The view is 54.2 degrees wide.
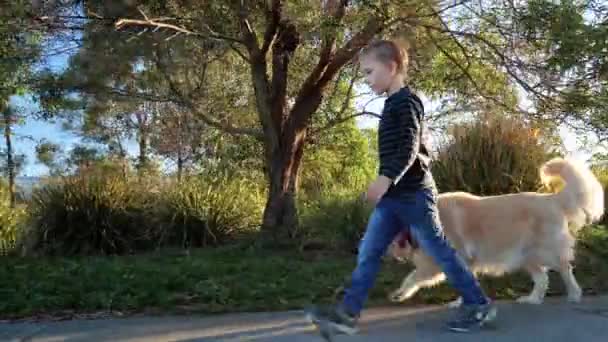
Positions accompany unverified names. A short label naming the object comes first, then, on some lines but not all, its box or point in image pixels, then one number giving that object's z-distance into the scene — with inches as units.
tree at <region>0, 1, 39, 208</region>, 229.3
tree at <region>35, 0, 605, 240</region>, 241.4
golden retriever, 164.6
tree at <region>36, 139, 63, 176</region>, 622.8
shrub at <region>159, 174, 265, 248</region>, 321.4
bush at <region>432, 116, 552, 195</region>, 290.7
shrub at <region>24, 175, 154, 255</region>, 305.4
